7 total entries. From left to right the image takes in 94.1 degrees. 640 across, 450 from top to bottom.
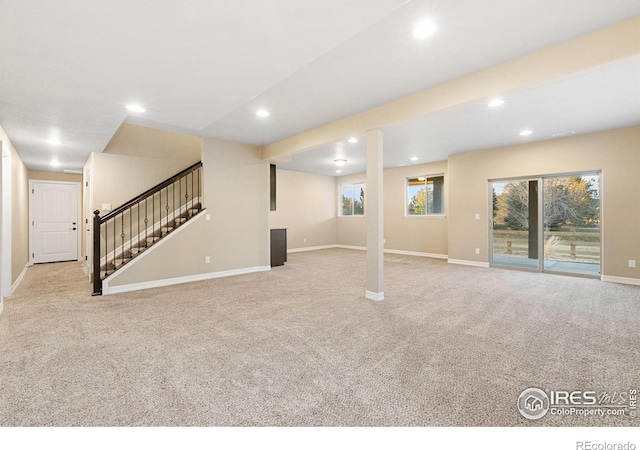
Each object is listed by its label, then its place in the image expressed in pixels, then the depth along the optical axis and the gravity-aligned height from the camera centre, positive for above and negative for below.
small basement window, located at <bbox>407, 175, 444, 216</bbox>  8.71 +0.83
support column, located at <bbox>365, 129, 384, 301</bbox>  4.24 +0.08
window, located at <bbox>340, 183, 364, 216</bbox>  10.83 +0.87
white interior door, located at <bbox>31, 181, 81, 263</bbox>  7.47 +0.08
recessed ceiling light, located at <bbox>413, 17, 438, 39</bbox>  2.36 +1.60
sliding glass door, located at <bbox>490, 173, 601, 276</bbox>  5.69 -0.04
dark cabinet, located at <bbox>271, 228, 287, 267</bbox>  7.14 -0.57
